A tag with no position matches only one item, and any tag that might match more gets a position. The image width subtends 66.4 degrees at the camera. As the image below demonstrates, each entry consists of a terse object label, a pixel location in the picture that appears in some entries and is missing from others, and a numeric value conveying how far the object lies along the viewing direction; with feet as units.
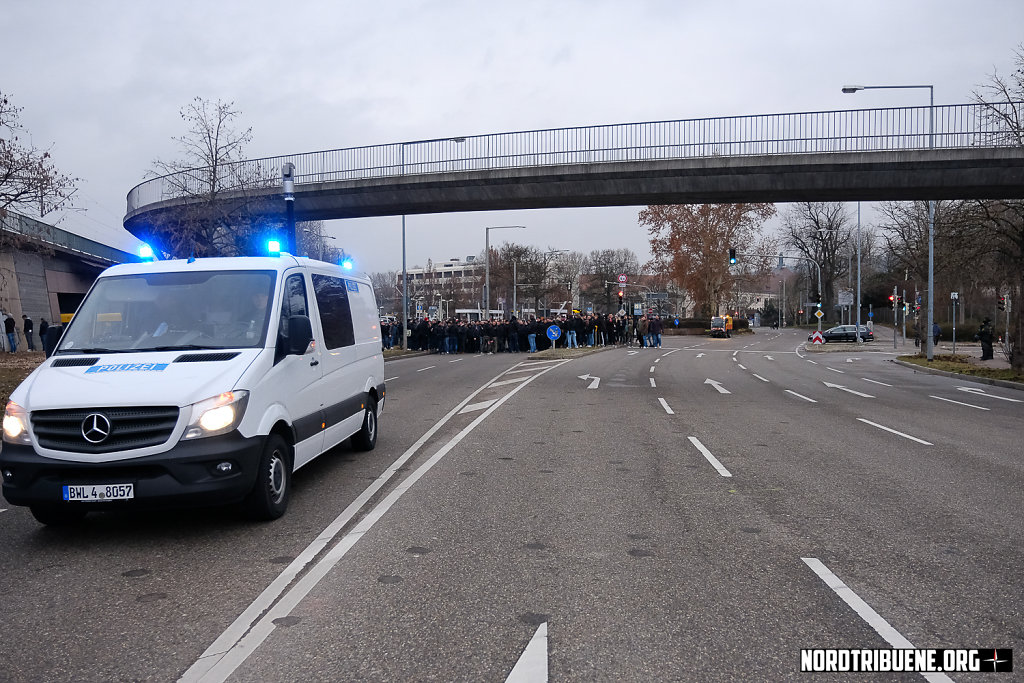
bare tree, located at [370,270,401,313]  369.20
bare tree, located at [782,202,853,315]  252.01
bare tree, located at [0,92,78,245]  45.55
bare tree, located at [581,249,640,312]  303.48
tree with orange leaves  209.97
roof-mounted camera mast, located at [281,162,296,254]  55.77
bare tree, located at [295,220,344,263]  170.91
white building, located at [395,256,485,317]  317.01
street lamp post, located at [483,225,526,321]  165.99
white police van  17.85
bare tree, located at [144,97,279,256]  74.13
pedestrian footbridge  59.93
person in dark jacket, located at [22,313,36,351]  106.63
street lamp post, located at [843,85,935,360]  61.60
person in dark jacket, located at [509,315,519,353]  129.08
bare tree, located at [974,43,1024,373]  63.00
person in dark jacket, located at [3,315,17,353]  92.84
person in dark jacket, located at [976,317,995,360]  106.32
